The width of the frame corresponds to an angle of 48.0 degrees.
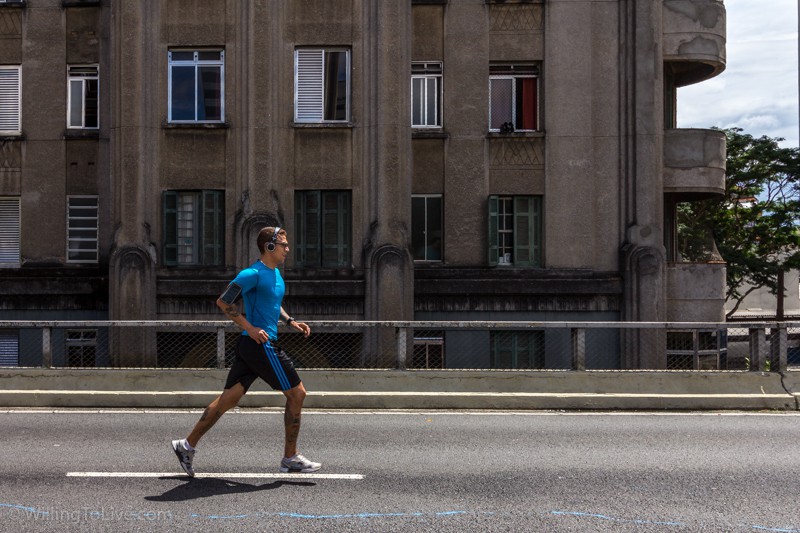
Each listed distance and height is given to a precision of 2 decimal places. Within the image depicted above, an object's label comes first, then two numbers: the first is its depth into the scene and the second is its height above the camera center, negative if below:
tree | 36.28 +2.28
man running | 7.48 -0.63
